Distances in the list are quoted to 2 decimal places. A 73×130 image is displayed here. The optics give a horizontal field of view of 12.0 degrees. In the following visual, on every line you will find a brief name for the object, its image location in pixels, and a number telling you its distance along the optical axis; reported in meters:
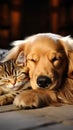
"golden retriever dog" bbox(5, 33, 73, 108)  1.02
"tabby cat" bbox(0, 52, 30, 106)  1.14
